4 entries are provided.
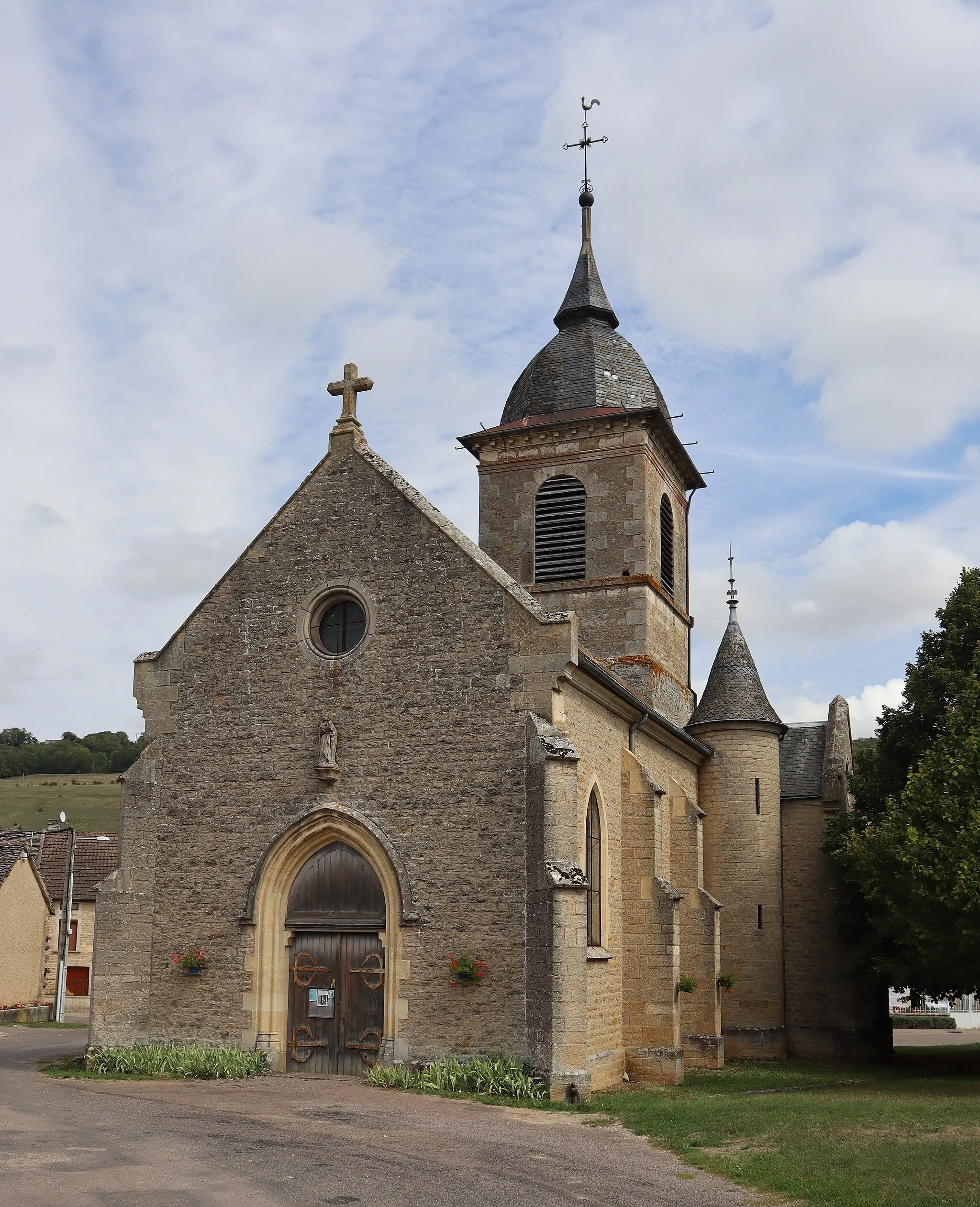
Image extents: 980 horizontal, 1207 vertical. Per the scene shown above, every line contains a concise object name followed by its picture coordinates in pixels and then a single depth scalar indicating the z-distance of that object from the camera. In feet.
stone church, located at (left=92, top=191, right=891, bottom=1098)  53.31
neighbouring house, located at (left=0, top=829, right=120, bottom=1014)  125.49
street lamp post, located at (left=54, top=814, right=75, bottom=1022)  105.40
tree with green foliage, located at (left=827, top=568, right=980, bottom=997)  55.77
